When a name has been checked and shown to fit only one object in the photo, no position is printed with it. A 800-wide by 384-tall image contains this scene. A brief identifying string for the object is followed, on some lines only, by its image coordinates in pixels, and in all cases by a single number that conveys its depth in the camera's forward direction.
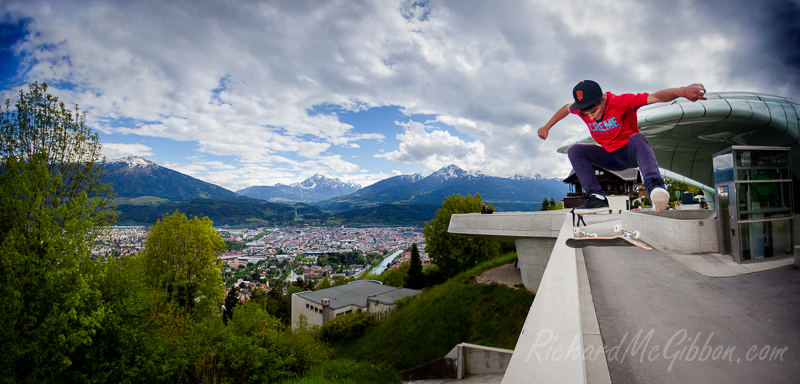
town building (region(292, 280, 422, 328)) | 28.80
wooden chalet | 16.38
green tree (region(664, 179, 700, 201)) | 39.53
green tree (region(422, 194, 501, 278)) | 32.31
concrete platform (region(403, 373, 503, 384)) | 10.90
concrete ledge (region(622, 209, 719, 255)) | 6.52
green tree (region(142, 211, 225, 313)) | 21.05
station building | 5.91
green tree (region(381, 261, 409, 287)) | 50.41
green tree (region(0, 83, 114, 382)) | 10.43
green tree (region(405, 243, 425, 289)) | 37.56
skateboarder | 5.21
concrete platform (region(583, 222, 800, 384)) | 2.27
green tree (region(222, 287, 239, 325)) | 39.28
